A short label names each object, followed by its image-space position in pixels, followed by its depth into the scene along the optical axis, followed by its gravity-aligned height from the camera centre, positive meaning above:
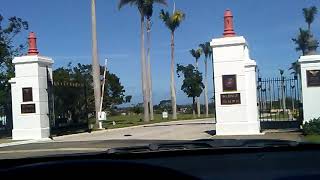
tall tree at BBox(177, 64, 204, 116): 56.53 +2.41
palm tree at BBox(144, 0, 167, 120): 38.37 +7.66
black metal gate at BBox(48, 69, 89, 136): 21.88 -0.25
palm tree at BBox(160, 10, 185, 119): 45.04 +8.34
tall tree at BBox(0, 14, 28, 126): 28.71 +3.71
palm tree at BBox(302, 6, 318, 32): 55.68 +10.81
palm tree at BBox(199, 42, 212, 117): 64.87 +7.52
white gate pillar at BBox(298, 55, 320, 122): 17.34 +0.48
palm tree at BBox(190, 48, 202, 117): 63.69 +6.90
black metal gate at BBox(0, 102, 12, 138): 22.39 -0.85
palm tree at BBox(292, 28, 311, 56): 56.65 +7.65
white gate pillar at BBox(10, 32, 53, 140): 20.54 +0.20
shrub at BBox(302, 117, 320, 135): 16.81 -1.25
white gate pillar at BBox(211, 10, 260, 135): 18.21 +0.31
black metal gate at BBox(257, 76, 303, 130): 18.75 -0.67
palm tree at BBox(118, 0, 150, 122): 37.47 +4.06
